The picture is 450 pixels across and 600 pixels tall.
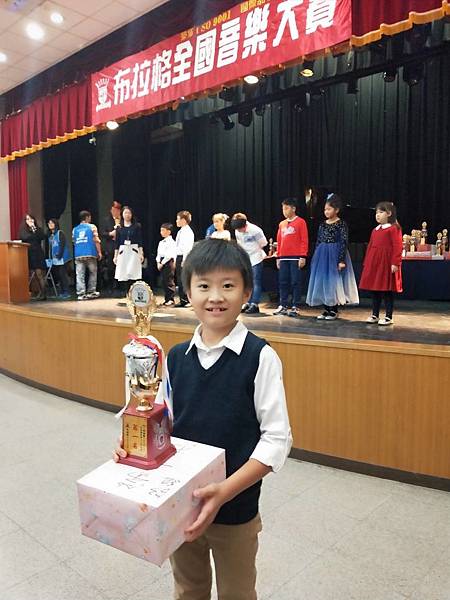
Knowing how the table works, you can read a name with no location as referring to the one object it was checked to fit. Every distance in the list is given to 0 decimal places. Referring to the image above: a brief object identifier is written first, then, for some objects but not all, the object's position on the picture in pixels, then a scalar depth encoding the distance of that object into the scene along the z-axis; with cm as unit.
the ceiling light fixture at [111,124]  463
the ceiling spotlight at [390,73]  472
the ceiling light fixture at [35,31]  482
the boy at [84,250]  561
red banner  299
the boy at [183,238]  485
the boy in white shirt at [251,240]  421
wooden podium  490
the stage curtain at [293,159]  586
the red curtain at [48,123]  505
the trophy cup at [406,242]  493
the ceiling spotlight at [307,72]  492
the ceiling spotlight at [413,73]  473
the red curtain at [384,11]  265
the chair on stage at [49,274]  590
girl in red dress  337
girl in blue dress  369
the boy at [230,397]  88
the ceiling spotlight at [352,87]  524
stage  211
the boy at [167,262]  506
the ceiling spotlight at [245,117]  631
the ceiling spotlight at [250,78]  345
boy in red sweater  399
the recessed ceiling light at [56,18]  456
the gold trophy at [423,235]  501
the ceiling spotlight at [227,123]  650
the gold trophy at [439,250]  480
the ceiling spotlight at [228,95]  546
